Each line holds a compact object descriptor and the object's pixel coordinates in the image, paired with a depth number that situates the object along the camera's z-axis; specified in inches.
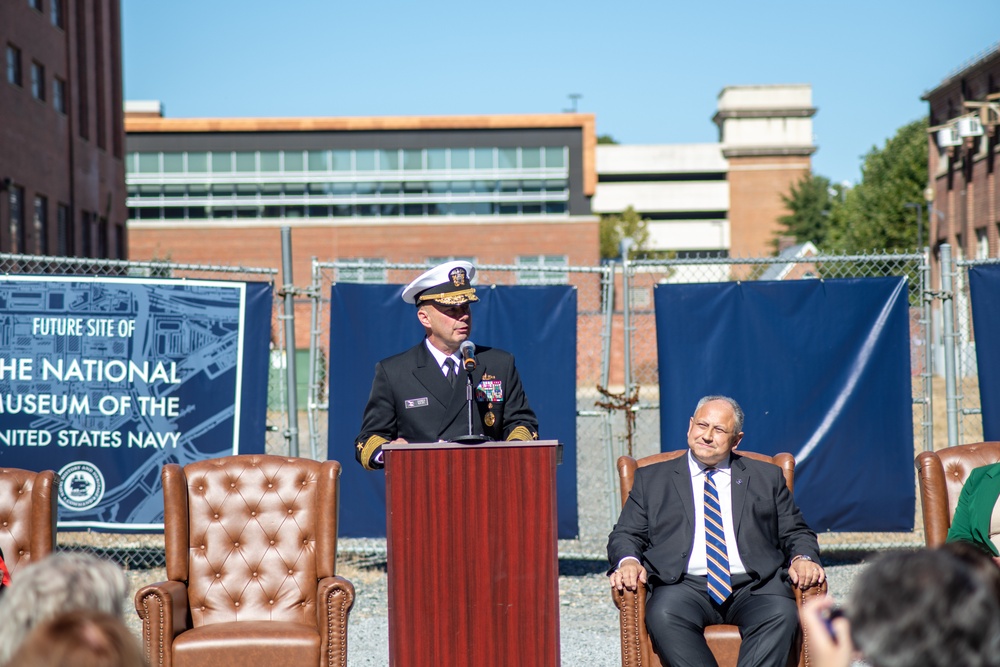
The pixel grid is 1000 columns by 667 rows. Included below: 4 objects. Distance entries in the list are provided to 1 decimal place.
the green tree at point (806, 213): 3329.2
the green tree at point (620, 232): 2682.1
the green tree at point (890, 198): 2086.6
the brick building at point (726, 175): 3489.2
